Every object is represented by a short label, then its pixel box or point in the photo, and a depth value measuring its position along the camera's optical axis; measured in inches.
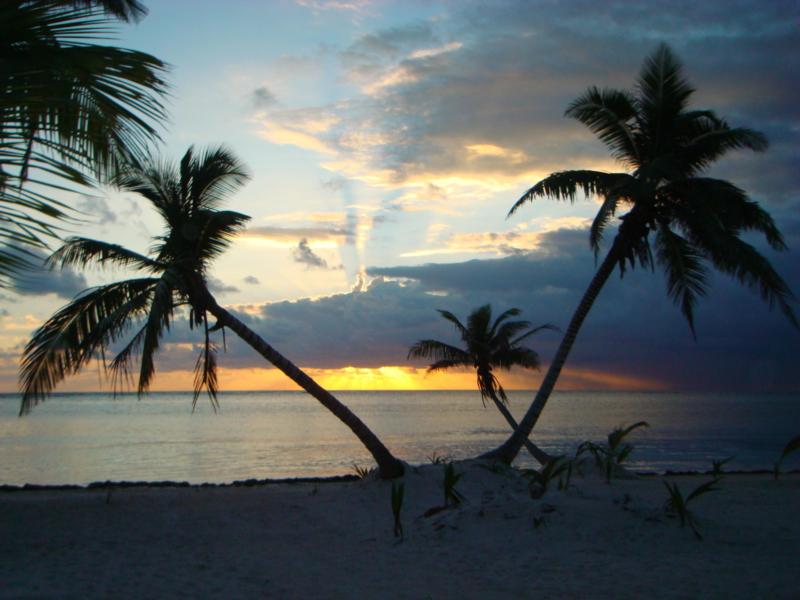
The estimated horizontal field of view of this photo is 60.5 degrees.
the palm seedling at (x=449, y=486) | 395.2
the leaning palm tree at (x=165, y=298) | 434.3
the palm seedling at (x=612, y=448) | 465.4
